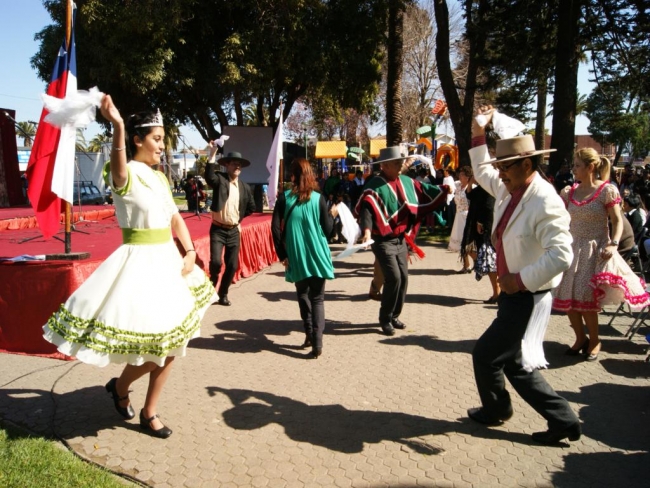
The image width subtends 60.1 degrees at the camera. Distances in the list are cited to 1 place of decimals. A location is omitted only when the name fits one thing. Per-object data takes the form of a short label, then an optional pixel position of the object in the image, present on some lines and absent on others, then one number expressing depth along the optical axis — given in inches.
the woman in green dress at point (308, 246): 209.3
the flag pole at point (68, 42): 223.8
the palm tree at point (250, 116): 1862.7
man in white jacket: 126.8
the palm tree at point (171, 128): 858.3
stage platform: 201.6
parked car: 1020.6
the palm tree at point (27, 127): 2550.7
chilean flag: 207.5
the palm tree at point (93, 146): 2834.6
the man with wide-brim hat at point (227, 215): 281.1
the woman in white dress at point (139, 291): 126.1
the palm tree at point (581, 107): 1685.5
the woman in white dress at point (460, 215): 353.0
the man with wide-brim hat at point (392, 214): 233.3
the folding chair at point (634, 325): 217.1
